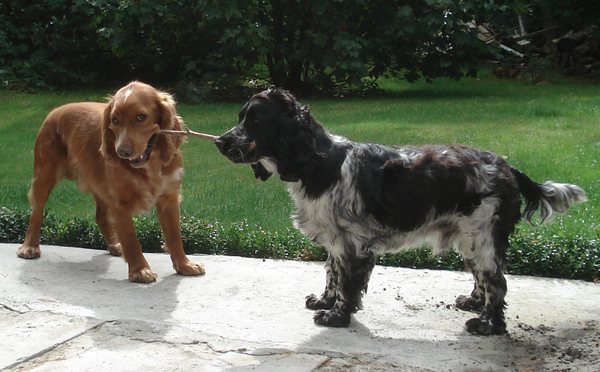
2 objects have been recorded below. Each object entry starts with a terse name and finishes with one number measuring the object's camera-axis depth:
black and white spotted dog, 4.91
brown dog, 5.71
